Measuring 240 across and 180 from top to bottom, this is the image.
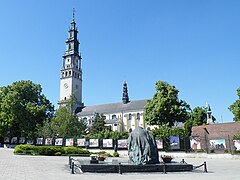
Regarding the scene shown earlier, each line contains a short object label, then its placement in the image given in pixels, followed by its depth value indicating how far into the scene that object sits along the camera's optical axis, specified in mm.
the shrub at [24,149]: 27906
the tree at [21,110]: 46875
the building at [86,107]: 76269
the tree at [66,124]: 43500
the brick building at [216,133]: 27952
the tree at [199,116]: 54938
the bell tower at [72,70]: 82188
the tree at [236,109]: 37062
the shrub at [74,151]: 29891
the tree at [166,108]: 41375
